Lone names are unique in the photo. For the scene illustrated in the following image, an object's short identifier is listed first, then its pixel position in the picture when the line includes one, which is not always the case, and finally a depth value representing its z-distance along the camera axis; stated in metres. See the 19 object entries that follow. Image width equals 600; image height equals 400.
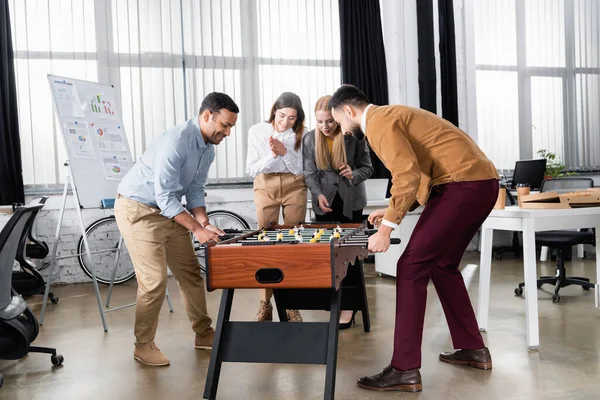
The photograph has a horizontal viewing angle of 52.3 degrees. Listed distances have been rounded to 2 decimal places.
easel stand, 4.15
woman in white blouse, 3.91
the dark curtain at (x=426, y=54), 7.13
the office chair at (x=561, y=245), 4.63
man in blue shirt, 3.07
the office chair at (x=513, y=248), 6.82
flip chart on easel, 4.51
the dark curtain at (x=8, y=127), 5.74
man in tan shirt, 2.73
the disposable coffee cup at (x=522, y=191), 3.74
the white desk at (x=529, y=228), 3.31
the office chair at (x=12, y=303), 2.76
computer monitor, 6.71
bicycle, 6.09
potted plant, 7.23
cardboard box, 3.61
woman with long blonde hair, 3.87
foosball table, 2.37
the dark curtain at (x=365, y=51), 6.73
